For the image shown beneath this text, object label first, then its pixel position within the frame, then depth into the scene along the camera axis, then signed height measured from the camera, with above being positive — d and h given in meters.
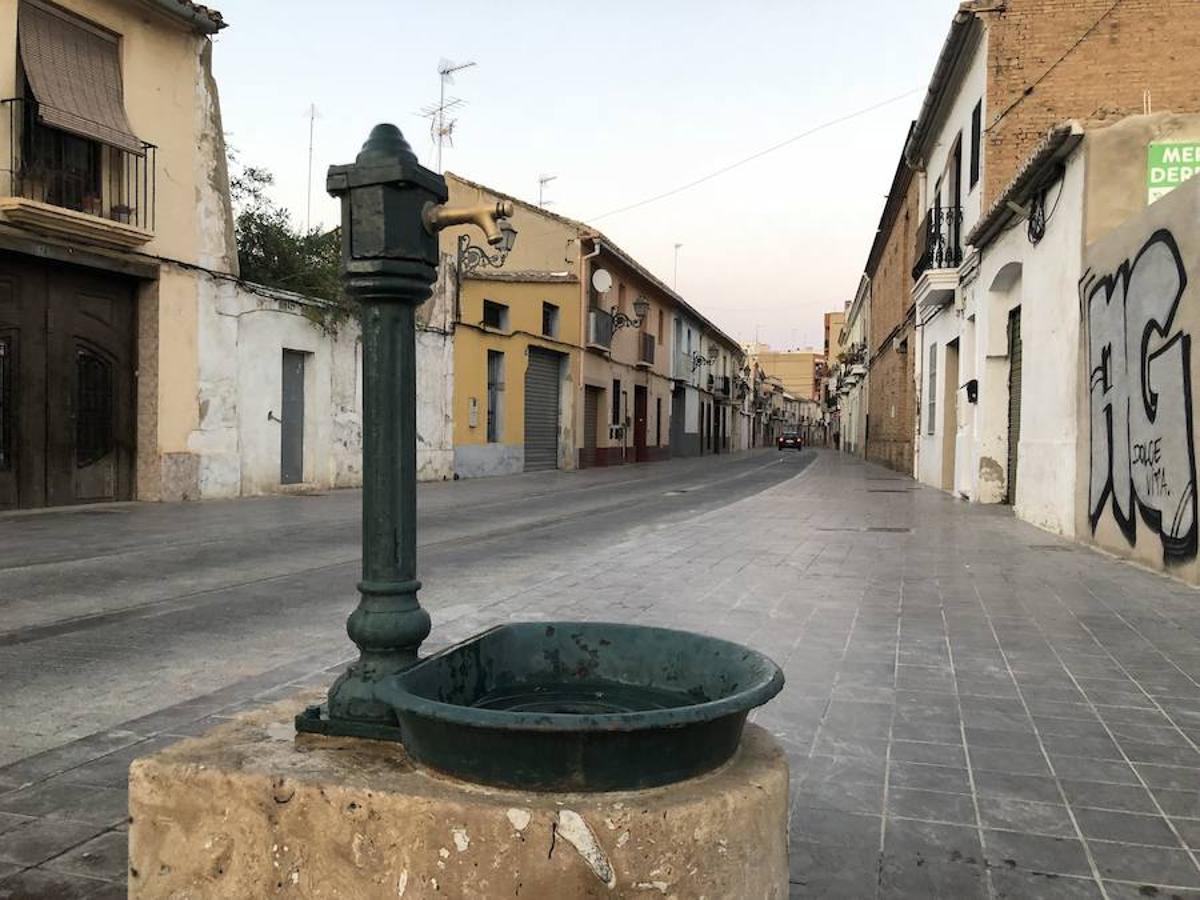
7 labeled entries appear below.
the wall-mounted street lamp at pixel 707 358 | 45.53 +3.81
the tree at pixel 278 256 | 16.91 +3.23
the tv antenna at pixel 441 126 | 24.36 +8.22
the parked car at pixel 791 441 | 64.88 -0.70
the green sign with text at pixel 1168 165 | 8.79 +2.68
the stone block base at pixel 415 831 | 1.60 -0.76
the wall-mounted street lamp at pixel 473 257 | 20.98 +4.09
